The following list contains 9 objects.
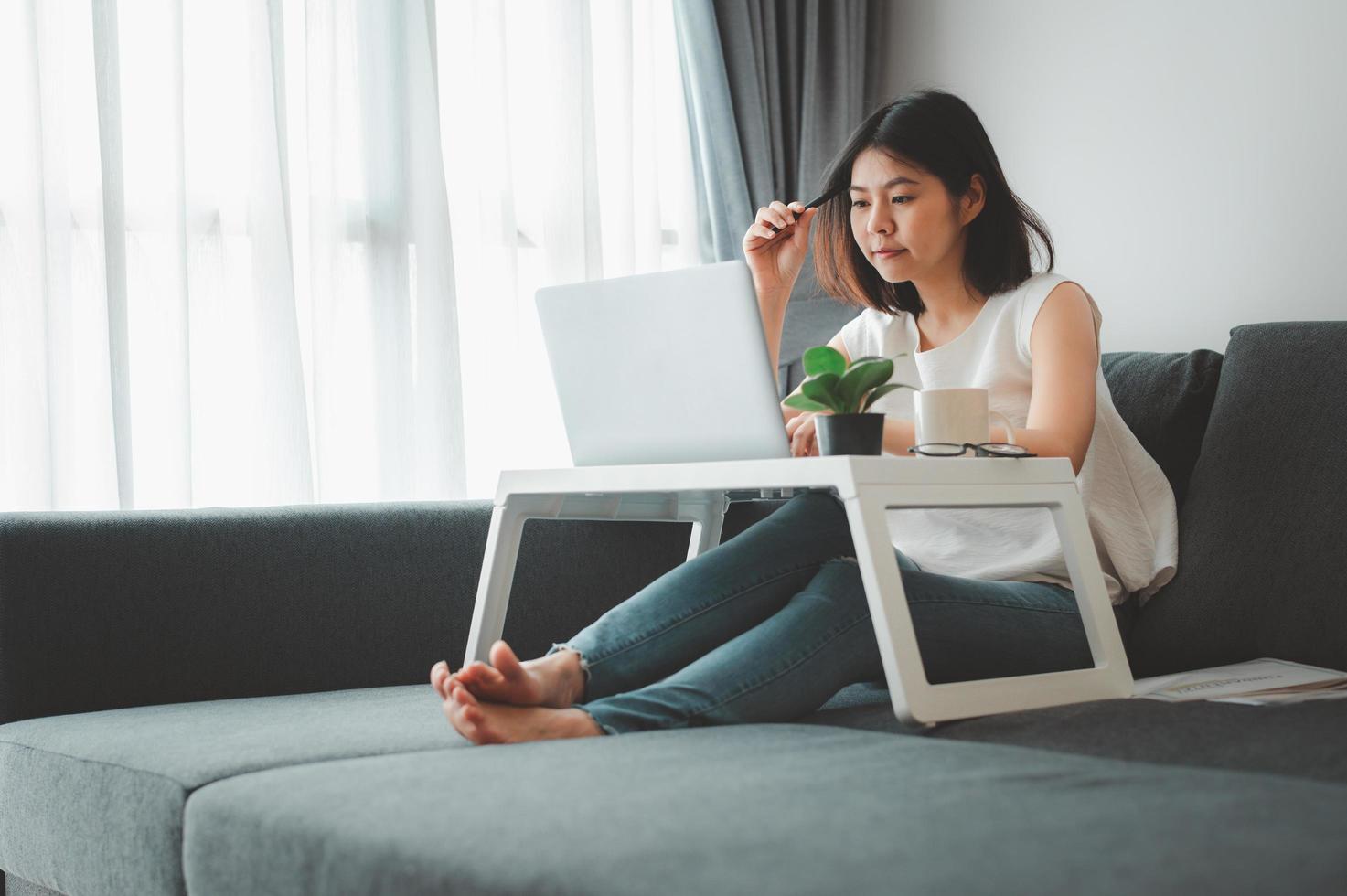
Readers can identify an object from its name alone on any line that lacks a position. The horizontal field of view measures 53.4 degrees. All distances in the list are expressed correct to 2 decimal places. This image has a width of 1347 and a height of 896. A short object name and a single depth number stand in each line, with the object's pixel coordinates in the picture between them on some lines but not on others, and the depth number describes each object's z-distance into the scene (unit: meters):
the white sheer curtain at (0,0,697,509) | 2.16
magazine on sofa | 1.31
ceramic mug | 1.32
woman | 1.25
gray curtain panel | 2.84
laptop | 1.27
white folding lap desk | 1.16
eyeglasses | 1.29
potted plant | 1.29
